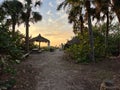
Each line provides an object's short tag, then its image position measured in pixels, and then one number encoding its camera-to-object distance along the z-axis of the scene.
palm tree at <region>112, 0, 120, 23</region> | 8.23
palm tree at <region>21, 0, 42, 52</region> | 10.83
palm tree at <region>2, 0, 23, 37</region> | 10.05
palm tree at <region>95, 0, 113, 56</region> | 7.91
